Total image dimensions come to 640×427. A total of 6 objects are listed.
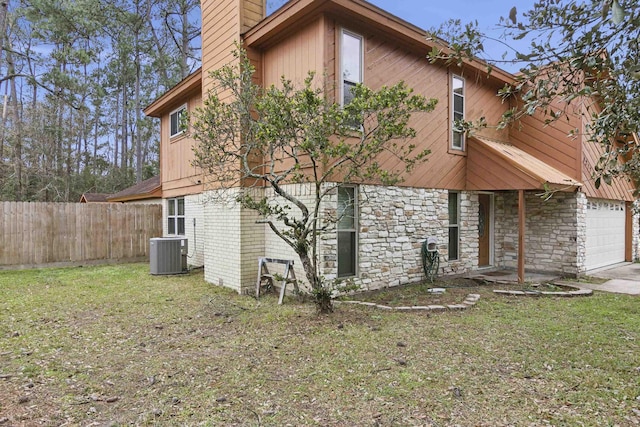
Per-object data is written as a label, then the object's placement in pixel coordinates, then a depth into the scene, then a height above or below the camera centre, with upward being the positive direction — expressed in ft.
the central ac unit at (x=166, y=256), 31.07 -3.26
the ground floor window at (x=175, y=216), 38.27 -0.04
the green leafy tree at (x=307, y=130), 15.81 +3.81
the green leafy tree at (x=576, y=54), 8.27 +3.71
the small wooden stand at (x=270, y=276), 20.79 -3.41
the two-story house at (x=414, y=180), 21.79 +2.64
